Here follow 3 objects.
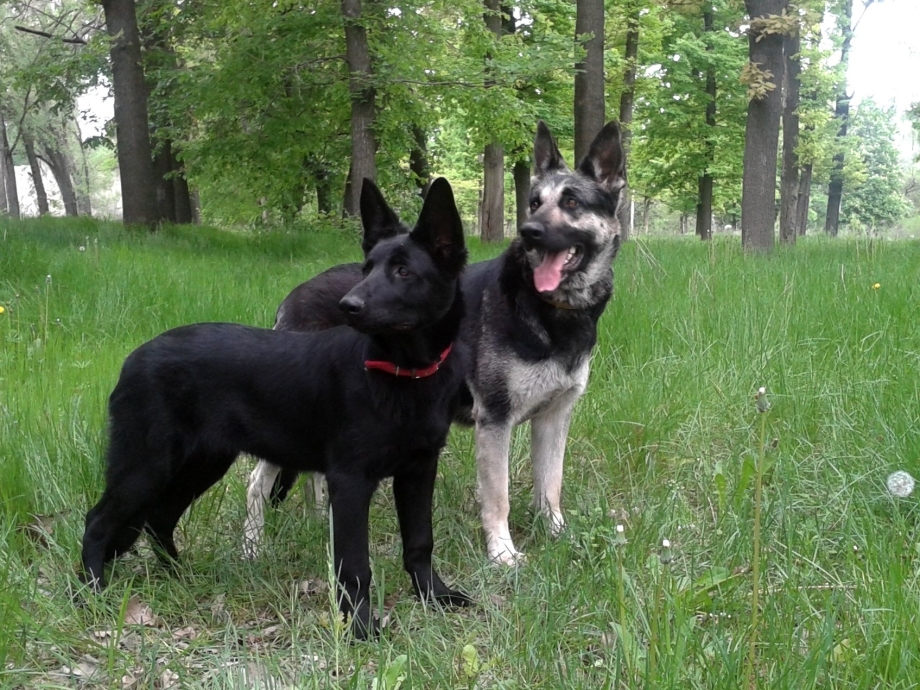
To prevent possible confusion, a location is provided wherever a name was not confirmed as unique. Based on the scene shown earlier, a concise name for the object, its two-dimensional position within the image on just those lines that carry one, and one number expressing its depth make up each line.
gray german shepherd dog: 3.81
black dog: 2.89
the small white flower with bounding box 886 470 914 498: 3.00
